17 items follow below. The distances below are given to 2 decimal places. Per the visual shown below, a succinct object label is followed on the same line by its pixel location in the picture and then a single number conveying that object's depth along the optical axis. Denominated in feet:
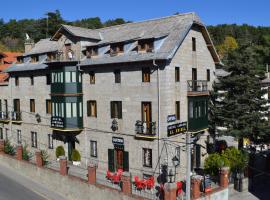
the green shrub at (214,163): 86.12
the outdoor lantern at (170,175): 83.56
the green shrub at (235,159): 88.43
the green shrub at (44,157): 99.03
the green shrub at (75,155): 107.55
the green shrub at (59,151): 112.78
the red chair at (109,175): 87.36
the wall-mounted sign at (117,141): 96.27
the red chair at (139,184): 78.48
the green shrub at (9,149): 111.65
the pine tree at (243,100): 100.73
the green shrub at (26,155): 105.70
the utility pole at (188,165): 57.51
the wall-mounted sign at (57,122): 106.11
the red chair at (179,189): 75.40
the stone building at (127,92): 88.74
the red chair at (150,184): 79.38
